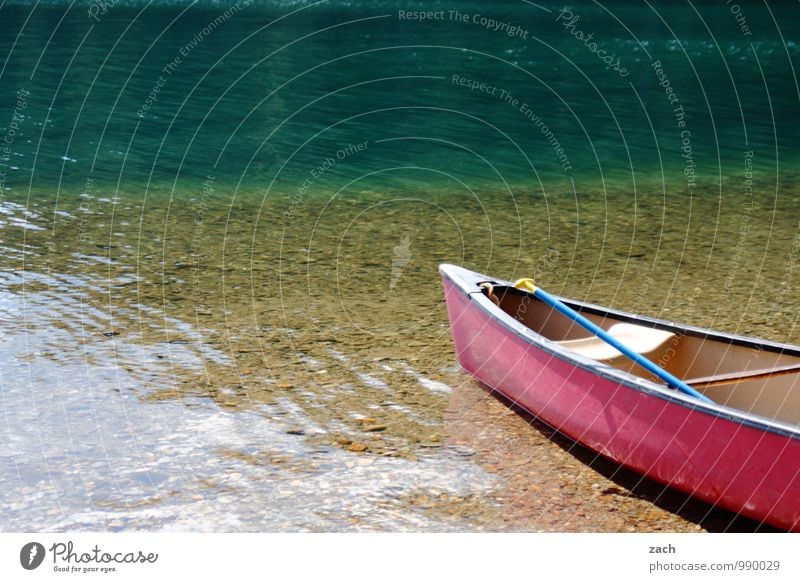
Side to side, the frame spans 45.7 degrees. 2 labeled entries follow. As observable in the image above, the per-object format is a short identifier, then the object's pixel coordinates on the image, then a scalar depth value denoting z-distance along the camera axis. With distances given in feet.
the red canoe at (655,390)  20.74
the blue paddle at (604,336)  23.68
